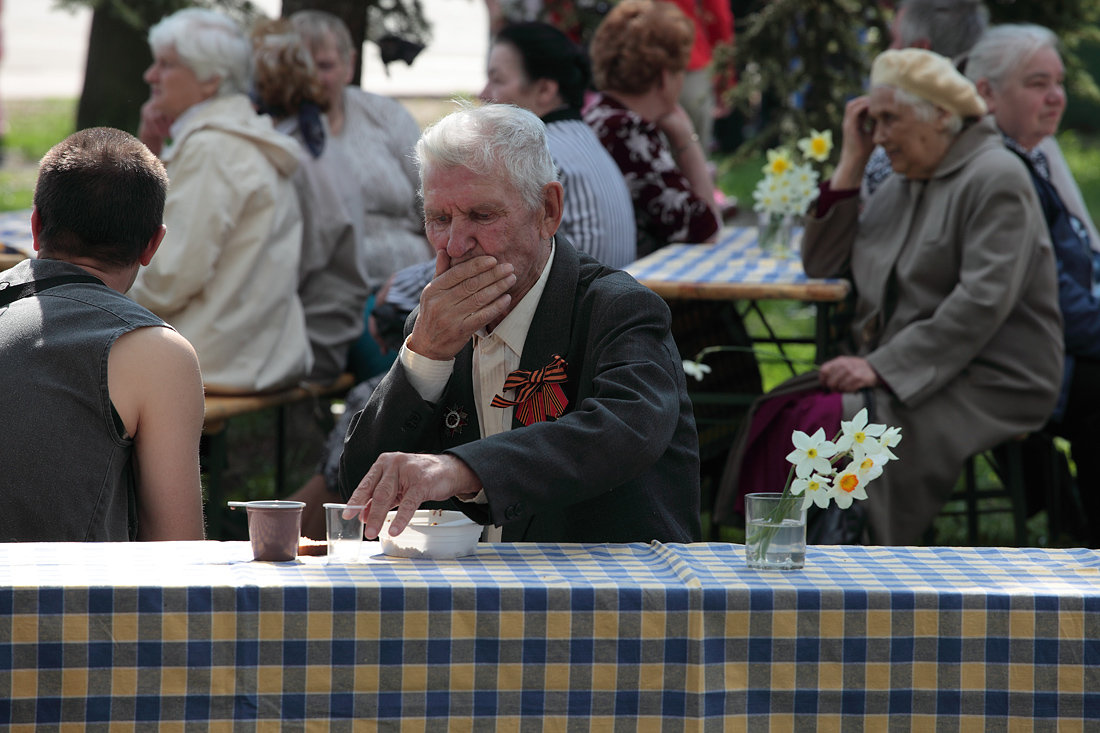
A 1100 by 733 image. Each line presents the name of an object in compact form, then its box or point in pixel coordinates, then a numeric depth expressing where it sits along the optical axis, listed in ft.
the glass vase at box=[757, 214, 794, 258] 35.40
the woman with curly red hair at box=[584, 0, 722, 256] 36.73
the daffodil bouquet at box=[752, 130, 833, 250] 34.45
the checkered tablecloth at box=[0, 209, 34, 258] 33.32
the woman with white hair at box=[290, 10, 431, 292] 37.52
